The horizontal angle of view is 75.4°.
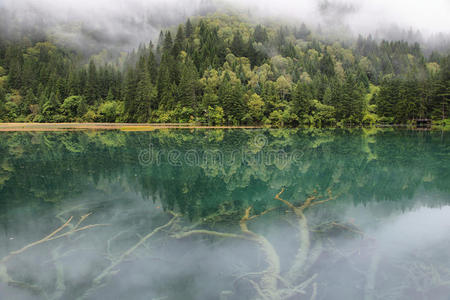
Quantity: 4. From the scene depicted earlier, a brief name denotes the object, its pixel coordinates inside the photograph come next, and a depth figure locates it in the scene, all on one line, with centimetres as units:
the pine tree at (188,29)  9581
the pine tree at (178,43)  8244
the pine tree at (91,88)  7062
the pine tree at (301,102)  5381
